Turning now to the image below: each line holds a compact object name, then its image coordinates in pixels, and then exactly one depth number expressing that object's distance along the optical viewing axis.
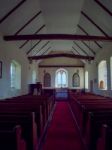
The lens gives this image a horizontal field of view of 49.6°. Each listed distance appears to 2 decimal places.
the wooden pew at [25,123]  1.62
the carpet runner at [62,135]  2.31
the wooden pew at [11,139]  1.17
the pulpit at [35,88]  6.70
